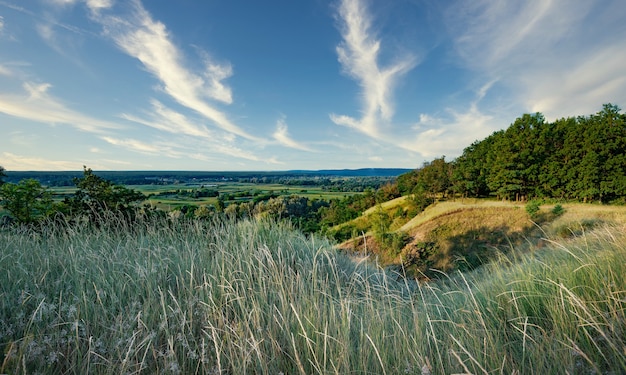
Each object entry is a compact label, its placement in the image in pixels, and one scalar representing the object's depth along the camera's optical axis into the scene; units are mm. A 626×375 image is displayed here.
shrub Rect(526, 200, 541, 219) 38062
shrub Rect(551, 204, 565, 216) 36562
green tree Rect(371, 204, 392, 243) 41353
